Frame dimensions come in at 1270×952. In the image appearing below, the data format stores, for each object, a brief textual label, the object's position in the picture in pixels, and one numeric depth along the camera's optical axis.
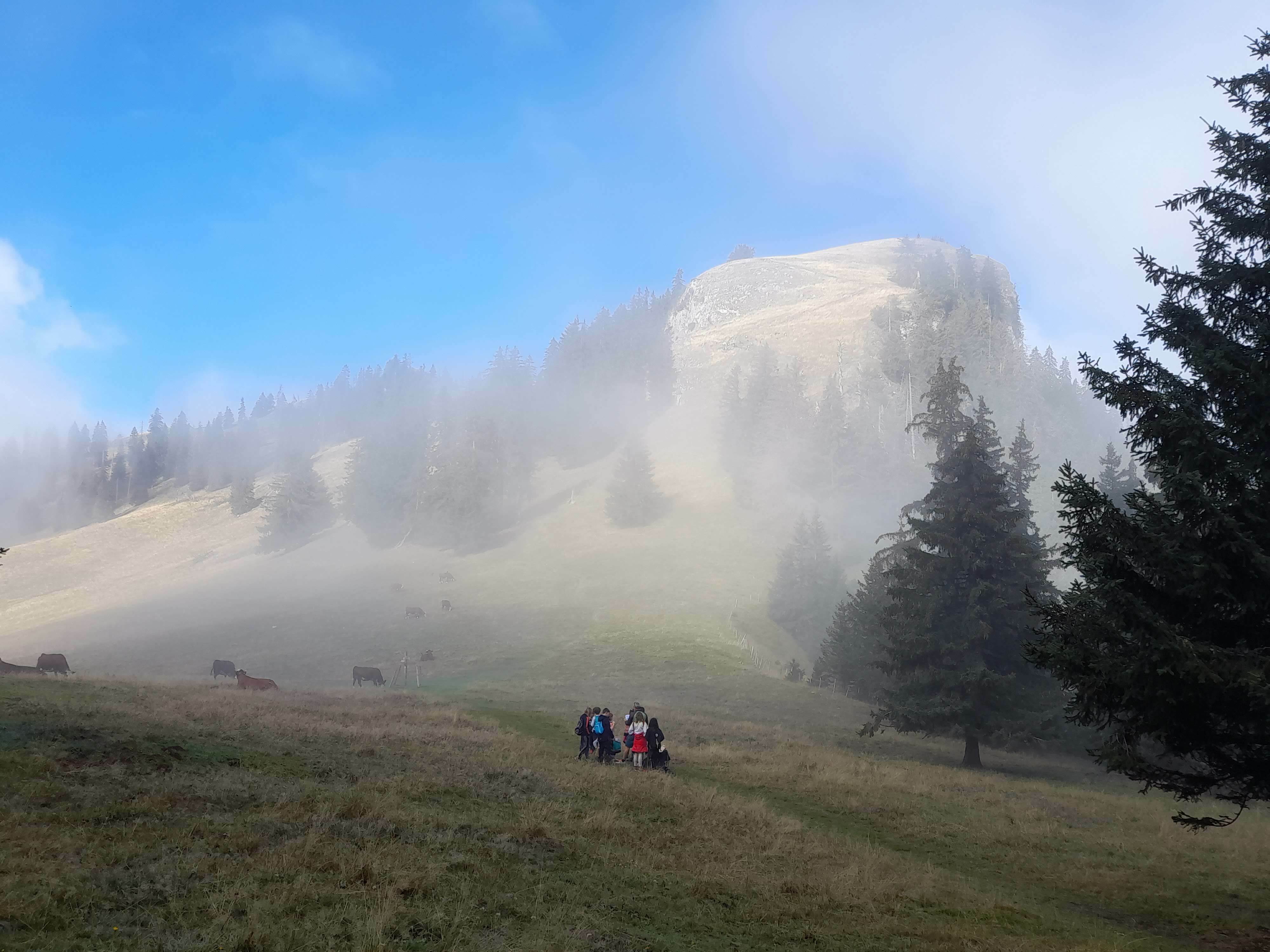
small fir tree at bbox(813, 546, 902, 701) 39.09
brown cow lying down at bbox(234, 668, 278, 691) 34.25
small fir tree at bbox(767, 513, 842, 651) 64.94
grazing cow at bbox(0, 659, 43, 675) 33.50
